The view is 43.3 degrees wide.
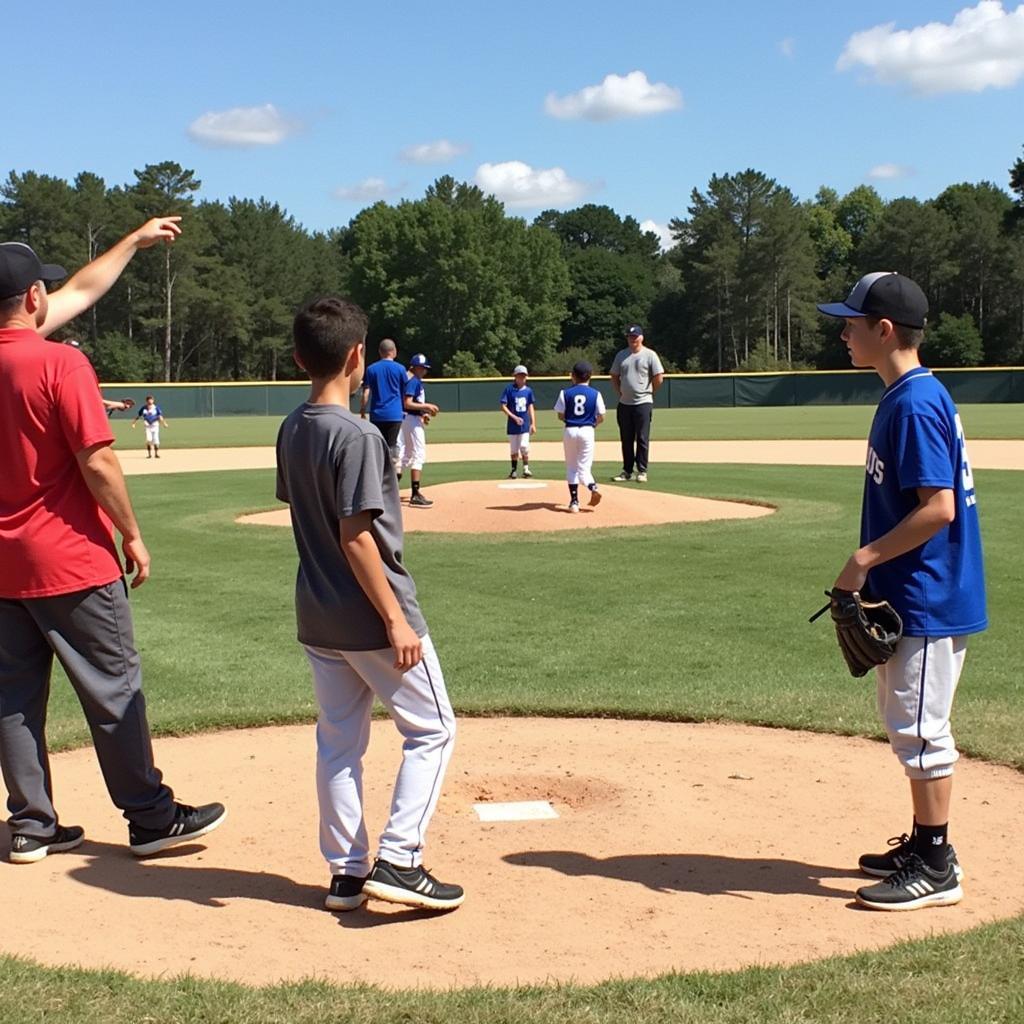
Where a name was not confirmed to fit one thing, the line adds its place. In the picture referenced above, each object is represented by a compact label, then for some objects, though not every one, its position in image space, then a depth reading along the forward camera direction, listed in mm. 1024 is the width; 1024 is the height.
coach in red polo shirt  4289
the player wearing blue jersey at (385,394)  15805
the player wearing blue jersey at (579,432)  14367
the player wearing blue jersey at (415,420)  16266
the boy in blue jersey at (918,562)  3924
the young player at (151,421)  29547
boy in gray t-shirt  3779
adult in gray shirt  18422
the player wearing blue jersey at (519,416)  18109
